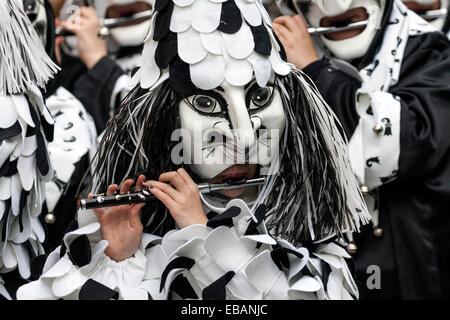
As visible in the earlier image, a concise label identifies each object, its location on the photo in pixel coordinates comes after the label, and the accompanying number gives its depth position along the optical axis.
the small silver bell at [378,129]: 3.36
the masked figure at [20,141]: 2.83
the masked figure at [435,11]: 4.03
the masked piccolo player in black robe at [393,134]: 3.38
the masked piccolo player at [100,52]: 4.05
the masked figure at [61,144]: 3.46
